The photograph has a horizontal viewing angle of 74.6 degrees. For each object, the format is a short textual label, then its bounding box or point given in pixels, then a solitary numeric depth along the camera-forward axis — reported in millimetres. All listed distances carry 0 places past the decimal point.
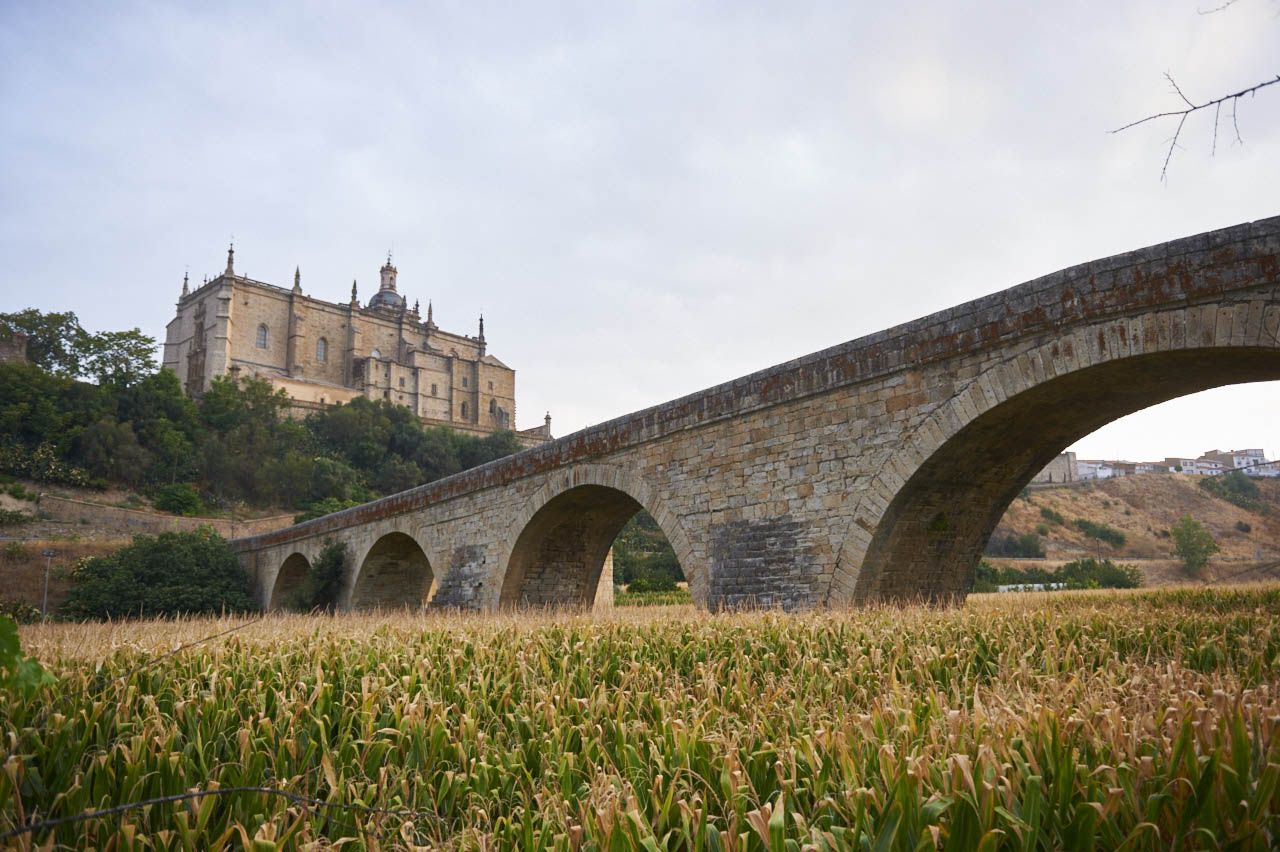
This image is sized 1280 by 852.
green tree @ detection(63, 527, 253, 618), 28422
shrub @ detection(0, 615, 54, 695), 2057
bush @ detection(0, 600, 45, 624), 27484
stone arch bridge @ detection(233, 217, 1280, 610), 7055
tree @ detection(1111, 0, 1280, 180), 3254
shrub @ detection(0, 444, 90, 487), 41844
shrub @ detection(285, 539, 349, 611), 23875
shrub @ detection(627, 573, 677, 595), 29875
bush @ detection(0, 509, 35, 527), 36469
